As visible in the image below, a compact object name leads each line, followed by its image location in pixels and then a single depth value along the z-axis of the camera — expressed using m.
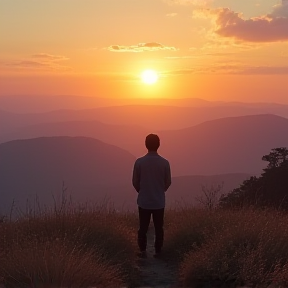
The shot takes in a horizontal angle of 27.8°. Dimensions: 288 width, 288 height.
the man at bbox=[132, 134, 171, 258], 10.26
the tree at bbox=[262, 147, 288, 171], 18.98
